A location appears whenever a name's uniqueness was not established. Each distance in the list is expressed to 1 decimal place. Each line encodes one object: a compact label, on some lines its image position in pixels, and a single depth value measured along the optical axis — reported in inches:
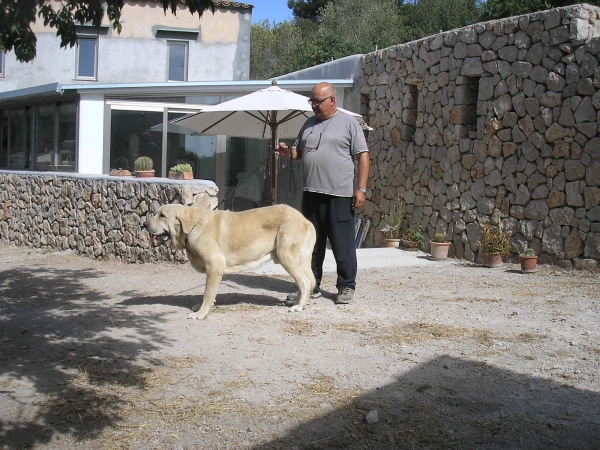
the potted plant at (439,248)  403.1
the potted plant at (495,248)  367.6
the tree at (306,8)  1754.4
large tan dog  240.7
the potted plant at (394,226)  458.3
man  254.1
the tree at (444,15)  1302.9
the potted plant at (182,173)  426.3
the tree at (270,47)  1556.3
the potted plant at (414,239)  446.0
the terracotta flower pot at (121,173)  442.3
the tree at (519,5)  874.8
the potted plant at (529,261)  344.8
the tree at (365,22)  1279.5
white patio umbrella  351.9
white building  541.6
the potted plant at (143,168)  424.8
